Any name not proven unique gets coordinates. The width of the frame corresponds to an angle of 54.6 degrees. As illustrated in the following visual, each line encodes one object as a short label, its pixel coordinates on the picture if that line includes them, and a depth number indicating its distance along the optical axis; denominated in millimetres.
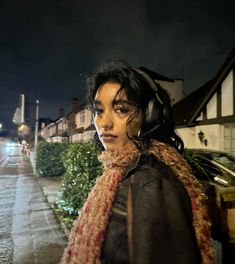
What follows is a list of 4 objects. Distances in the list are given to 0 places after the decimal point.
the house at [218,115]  8772
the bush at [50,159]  11591
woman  803
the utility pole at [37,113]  12753
